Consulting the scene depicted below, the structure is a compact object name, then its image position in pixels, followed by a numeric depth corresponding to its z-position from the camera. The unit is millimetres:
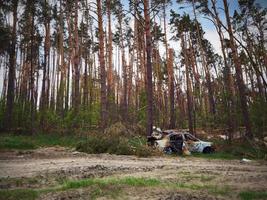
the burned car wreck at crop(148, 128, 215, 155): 16141
